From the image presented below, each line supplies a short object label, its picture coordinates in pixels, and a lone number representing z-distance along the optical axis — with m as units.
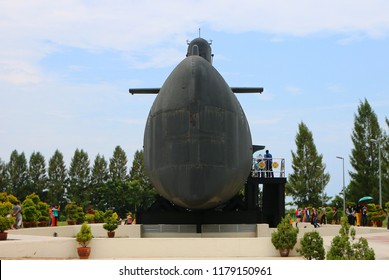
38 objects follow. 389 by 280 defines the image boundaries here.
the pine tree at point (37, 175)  83.75
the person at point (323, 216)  44.92
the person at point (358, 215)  42.78
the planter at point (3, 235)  21.38
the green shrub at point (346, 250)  12.57
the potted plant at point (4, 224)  21.09
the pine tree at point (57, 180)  83.38
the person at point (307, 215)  47.94
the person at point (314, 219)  38.08
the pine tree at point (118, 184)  80.06
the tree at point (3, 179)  84.94
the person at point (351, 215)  39.63
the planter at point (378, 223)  41.69
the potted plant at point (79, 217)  45.79
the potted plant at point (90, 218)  47.03
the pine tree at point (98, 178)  83.75
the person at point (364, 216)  41.62
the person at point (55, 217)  37.80
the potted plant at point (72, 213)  45.34
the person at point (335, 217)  48.37
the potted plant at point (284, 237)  20.02
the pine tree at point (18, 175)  83.88
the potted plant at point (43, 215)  38.66
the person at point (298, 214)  48.61
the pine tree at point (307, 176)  69.38
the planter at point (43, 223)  38.44
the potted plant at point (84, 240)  19.81
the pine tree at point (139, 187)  79.56
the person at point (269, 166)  30.06
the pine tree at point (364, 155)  63.69
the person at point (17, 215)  29.27
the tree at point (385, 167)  60.25
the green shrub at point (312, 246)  17.70
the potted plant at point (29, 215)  36.44
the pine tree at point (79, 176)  82.96
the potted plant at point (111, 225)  29.84
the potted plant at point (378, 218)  41.38
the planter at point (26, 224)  36.35
